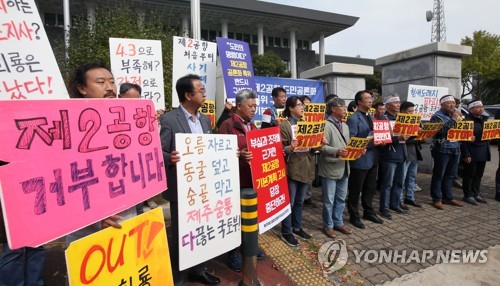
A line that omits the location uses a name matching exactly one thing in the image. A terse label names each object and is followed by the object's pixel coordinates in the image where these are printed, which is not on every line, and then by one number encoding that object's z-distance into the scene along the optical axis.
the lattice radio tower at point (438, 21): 39.78
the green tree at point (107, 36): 9.05
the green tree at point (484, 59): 23.83
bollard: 2.96
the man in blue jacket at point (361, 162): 4.48
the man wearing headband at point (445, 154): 5.44
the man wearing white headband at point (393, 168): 4.94
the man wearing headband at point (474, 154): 5.74
